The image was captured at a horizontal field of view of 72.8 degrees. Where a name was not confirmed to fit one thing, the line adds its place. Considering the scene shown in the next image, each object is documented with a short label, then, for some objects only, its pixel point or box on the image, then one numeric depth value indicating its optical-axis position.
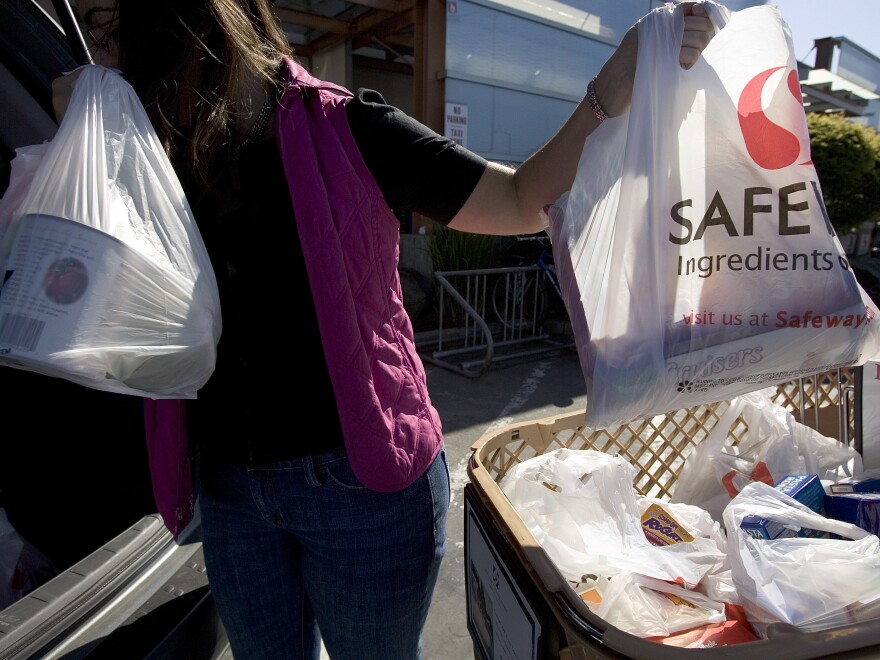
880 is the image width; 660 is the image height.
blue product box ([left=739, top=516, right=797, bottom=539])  1.08
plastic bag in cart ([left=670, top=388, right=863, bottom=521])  1.49
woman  0.94
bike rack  5.03
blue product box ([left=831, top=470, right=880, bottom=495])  1.30
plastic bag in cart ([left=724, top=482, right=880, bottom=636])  0.88
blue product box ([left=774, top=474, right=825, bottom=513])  1.26
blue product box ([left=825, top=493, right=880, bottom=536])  1.17
